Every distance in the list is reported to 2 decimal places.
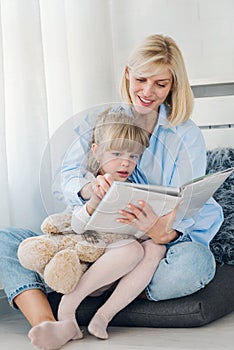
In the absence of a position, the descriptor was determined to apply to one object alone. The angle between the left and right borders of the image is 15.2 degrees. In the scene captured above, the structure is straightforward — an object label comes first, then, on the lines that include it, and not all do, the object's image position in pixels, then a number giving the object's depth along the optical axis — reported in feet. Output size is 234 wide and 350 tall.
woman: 6.93
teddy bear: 6.74
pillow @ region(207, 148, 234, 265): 7.93
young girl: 6.66
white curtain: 8.02
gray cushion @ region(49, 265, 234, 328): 6.95
